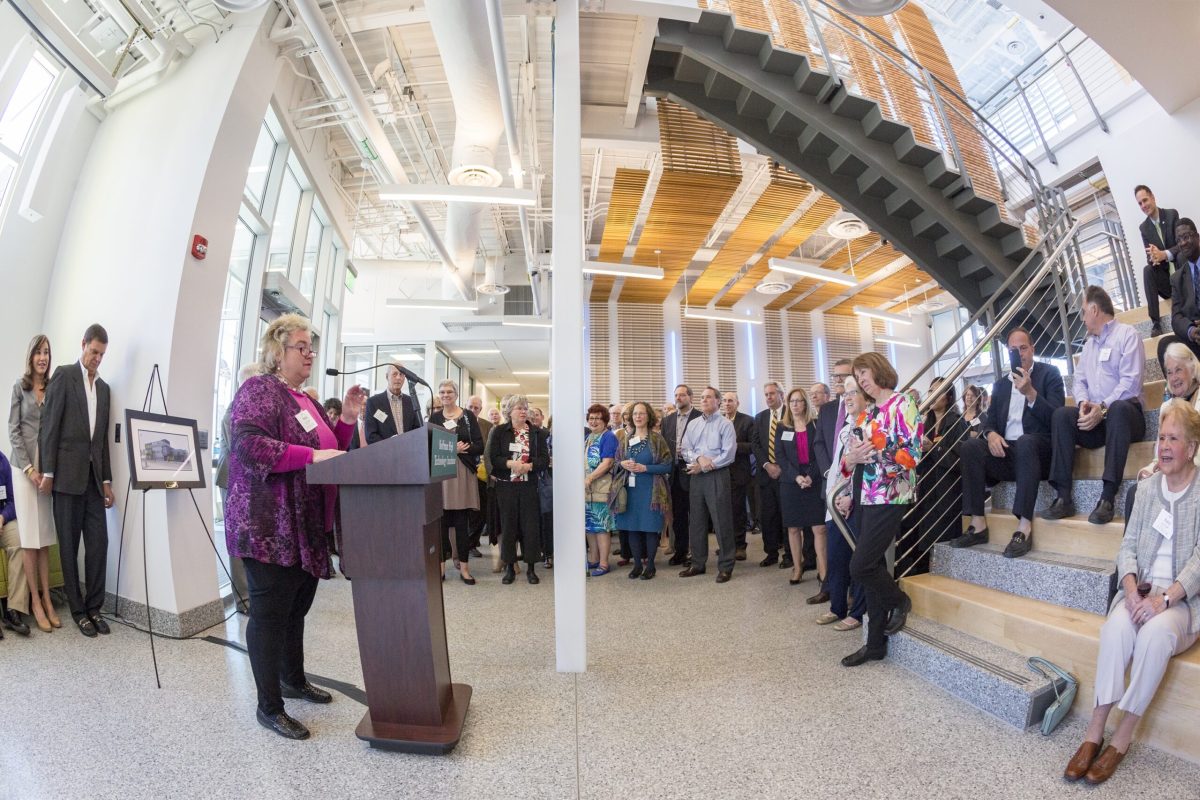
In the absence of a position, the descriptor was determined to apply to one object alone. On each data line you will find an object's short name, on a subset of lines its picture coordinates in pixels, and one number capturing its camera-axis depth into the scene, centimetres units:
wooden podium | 185
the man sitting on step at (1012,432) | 296
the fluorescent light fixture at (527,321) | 1038
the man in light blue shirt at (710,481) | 440
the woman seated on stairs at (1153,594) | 170
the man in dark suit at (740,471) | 523
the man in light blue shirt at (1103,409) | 256
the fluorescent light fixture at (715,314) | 1030
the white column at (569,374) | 266
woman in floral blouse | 256
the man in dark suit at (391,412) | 421
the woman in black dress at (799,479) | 394
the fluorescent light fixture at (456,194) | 560
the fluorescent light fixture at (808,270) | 841
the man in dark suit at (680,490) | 509
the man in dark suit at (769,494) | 480
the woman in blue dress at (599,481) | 464
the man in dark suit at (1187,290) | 336
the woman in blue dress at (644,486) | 457
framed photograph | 274
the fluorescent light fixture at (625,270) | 829
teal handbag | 192
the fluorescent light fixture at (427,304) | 994
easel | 317
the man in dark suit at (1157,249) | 384
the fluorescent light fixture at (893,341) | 1188
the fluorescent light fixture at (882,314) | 1052
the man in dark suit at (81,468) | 316
